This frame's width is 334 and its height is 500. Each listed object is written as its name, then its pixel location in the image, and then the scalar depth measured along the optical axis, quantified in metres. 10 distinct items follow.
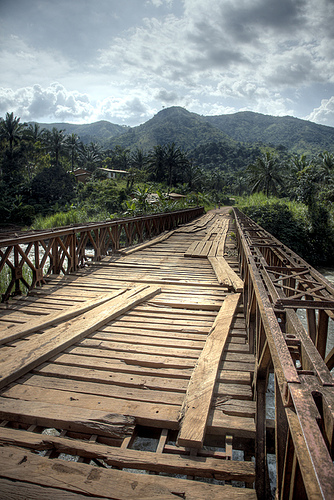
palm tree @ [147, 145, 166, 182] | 54.25
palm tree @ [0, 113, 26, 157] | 43.53
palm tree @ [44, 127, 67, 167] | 52.00
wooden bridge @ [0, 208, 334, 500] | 1.55
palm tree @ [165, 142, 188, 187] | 53.28
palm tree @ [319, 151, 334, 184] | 38.47
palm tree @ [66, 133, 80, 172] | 62.50
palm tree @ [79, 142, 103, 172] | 62.98
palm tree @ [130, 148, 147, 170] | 64.69
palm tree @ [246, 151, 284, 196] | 39.34
